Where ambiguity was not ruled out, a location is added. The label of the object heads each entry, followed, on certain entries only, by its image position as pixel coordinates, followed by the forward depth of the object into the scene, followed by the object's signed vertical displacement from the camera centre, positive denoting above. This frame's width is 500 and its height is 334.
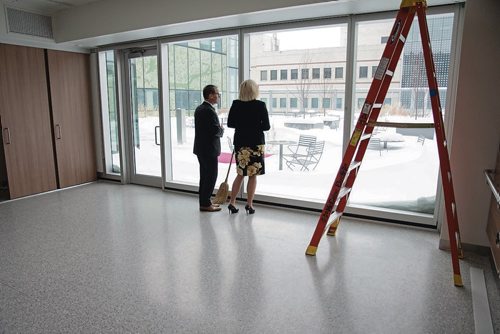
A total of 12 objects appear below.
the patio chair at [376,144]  4.17 -0.46
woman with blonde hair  4.02 -0.28
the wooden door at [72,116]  5.54 -0.18
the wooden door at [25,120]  4.91 -0.23
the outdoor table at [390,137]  4.04 -0.38
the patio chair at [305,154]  4.64 -0.66
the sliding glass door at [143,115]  5.65 -0.17
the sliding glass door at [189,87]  4.94 +0.26
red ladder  2.66 -0.02
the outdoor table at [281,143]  4.83 -0.53
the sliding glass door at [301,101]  4.23 +0.05
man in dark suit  4.22 -0.47
